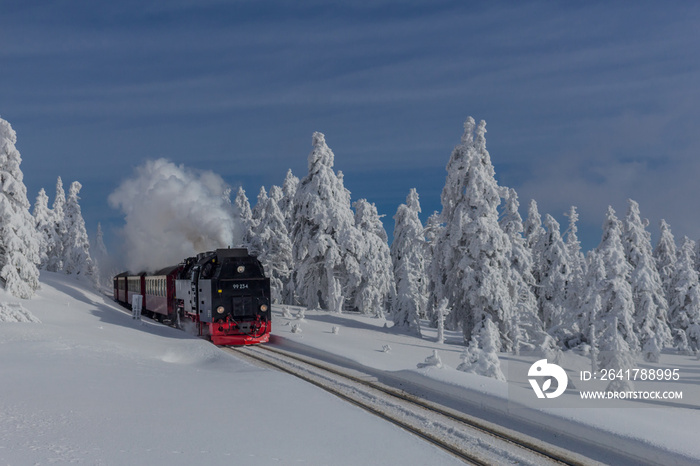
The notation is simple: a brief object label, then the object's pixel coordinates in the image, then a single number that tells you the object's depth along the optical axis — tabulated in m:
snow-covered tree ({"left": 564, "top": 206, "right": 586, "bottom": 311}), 43.34
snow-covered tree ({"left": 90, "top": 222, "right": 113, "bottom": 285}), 75.35
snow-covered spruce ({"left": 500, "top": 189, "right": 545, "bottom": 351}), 33.41
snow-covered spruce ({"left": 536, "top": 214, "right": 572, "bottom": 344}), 49.12
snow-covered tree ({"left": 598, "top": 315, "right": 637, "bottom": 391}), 19.41
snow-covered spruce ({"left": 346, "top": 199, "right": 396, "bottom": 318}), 47.69
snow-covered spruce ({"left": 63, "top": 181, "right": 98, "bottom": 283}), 67.38
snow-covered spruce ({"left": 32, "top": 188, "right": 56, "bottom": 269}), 70.43
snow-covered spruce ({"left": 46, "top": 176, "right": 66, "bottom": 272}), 69.56
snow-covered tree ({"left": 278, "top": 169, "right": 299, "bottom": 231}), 57.72
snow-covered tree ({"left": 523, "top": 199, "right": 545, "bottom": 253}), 53.31
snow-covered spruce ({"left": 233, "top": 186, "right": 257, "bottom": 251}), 51.45
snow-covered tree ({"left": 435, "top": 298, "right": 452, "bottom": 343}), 35.34
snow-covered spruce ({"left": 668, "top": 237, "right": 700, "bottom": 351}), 43.14
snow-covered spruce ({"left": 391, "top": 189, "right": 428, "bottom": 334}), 55.47
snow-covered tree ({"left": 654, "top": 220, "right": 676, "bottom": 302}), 49.75
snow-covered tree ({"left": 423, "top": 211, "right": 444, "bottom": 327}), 35.59
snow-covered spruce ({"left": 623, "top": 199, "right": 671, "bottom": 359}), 37.75
